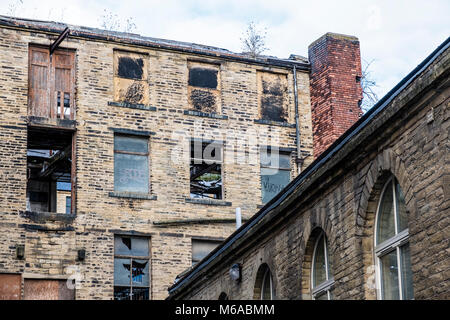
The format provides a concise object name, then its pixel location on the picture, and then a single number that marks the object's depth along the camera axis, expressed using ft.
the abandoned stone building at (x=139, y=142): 95.30
